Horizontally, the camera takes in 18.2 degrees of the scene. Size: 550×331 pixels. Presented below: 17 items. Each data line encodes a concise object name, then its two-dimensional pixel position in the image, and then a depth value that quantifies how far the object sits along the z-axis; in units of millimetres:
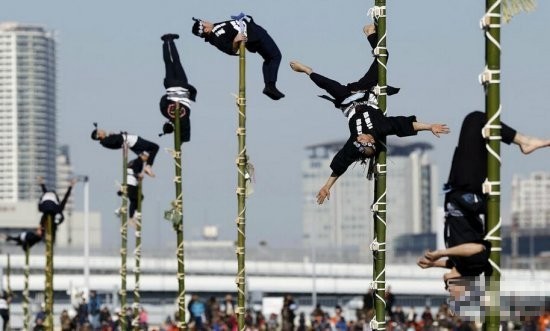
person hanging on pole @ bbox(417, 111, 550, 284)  16953
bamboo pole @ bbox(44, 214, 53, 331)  45281
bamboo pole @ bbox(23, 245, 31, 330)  53188
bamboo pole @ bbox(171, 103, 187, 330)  32812
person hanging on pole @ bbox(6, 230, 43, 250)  50594
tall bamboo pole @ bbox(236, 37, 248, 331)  28297
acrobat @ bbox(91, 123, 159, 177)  38219
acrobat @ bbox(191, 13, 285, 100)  27578
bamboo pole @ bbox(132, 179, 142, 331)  42000
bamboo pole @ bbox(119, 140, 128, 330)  42625
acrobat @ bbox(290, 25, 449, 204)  20880
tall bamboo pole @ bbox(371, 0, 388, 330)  22094
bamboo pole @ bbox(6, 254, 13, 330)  61028
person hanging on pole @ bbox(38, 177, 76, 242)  44938
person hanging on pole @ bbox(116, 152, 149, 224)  41547
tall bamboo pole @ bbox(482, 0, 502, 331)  16844
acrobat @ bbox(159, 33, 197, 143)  32562
